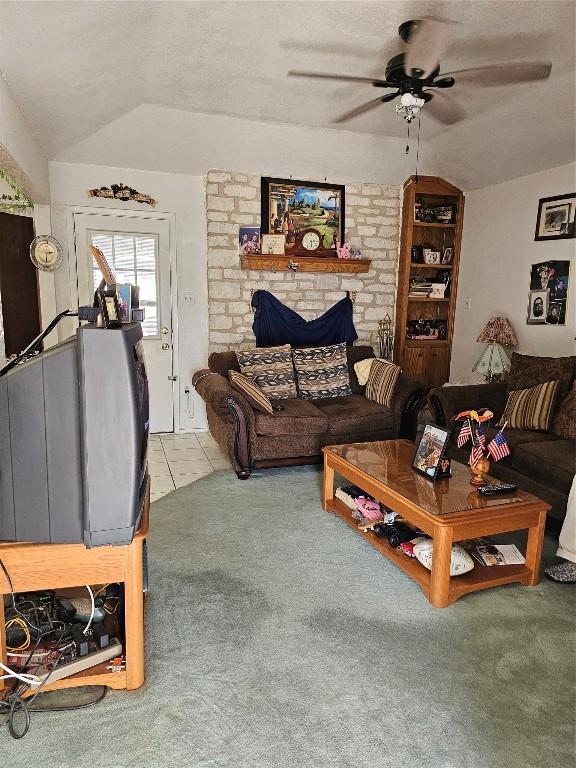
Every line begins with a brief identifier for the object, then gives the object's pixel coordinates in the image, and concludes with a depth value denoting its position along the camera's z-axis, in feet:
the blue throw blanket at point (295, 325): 16.07
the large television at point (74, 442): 4.48
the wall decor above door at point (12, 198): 12.16
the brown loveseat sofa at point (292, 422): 12.15
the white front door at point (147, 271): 14.67
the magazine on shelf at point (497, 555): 7.84
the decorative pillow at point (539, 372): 11.27
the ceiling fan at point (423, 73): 7.51
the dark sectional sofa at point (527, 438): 9.25
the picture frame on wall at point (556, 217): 13.26
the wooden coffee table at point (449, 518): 7.13
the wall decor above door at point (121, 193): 14.51
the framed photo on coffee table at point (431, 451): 8.46
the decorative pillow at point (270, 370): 13.94
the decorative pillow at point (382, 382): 13.92
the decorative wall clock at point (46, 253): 13.26
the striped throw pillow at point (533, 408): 11.00
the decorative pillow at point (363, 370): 15.03
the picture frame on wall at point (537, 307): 14.02
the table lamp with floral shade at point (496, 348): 14.21
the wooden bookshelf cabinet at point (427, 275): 16.98
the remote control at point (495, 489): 7.86
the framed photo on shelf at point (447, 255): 17.54
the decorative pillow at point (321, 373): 14.52
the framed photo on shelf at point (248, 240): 15.62
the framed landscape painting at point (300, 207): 15.81
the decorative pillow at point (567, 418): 10.53
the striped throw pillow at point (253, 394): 12.49
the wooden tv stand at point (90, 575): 5.00
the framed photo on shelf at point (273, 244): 15.74
